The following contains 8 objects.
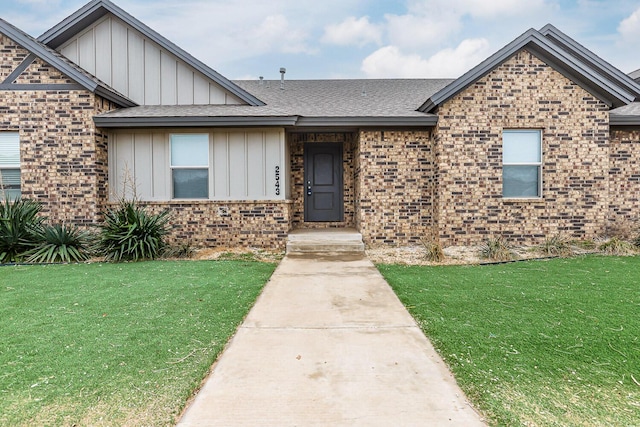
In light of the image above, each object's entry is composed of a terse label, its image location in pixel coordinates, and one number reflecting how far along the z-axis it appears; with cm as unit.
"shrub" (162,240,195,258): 794
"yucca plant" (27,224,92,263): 732
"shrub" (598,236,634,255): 781
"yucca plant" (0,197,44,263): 735
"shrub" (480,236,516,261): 759
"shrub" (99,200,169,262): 743
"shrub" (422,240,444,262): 749
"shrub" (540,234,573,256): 786
